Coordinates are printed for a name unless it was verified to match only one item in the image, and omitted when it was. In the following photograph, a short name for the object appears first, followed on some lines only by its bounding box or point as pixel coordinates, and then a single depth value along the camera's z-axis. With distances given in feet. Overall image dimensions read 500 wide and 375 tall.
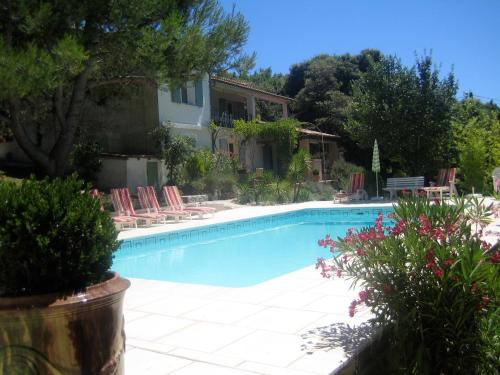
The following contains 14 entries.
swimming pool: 28.63
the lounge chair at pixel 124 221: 41.42
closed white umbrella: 59.02
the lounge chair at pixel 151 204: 47.26
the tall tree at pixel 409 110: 63.87
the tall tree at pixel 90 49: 38.19
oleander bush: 10.84
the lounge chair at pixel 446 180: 56.00
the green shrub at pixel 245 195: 63.46
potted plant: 7.59
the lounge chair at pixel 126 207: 43.93
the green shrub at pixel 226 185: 66.23
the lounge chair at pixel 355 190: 61.21
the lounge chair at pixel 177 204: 49.12
